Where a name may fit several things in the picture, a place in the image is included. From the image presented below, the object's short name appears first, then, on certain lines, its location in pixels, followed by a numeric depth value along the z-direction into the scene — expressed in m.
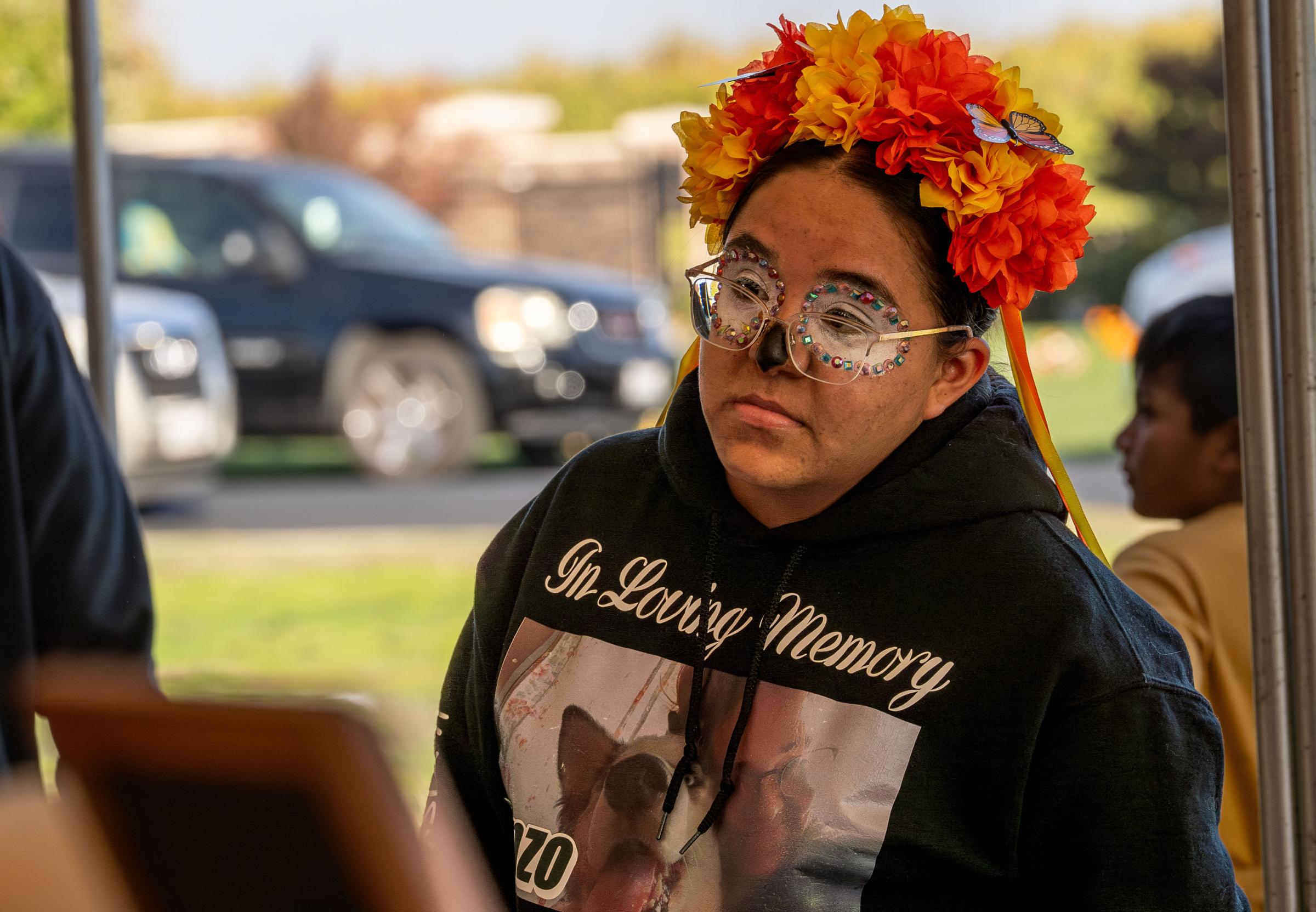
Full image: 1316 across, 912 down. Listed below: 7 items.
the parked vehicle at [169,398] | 14.20
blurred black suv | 16.98
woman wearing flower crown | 2.72
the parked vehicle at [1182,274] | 21.83
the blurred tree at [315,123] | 30.69
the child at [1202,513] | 4.13
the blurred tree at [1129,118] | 32.16
